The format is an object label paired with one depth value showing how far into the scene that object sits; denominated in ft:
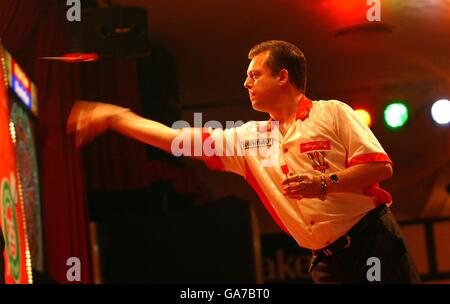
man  14.32
